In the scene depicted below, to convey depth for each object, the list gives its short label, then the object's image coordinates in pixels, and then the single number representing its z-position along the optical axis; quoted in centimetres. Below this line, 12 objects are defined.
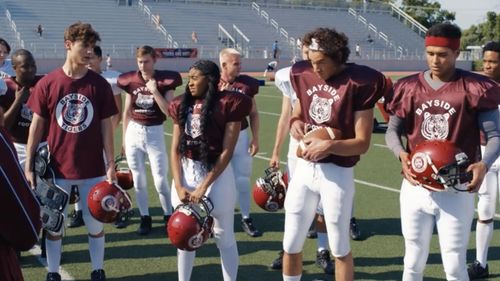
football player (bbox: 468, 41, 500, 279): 504
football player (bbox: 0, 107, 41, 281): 206
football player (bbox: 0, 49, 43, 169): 523
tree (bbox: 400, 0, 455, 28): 6488
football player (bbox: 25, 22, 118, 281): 456
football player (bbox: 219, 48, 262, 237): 597
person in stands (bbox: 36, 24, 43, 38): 3509
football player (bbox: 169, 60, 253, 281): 429
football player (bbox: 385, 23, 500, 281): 369
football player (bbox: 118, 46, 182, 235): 636
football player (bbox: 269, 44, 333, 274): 536
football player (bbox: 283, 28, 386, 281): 388
